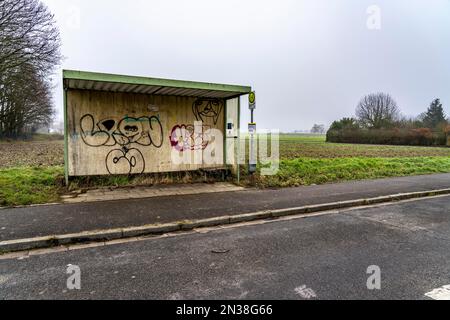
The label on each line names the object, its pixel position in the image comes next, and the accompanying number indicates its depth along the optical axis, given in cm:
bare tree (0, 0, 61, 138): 1865
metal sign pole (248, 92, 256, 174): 947
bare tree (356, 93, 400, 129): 5771
